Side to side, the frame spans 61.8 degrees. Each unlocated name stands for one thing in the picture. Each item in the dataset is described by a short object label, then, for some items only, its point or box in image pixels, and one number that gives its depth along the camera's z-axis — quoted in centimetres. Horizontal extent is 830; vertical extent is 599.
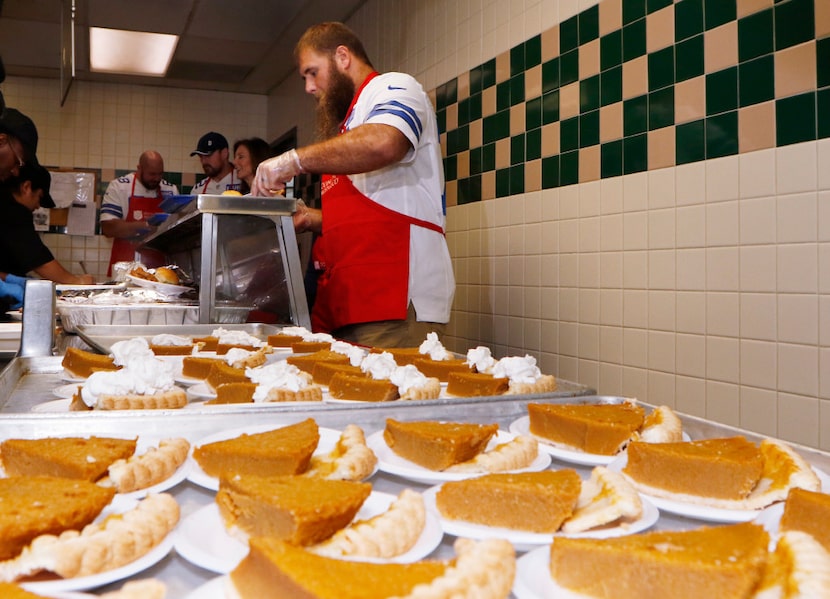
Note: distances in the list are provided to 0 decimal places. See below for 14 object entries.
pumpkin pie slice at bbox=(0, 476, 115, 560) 59
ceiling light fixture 650
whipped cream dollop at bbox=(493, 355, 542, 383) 141
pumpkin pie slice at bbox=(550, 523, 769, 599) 54
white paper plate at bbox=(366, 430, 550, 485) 86
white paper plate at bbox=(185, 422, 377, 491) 82
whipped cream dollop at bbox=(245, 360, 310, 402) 127
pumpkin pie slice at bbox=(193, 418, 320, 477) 81
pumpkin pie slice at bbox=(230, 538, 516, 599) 50
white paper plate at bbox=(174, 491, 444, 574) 60
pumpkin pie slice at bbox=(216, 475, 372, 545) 62
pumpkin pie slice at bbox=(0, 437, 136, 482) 77
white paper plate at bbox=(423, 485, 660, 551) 69
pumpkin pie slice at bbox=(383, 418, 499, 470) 89
